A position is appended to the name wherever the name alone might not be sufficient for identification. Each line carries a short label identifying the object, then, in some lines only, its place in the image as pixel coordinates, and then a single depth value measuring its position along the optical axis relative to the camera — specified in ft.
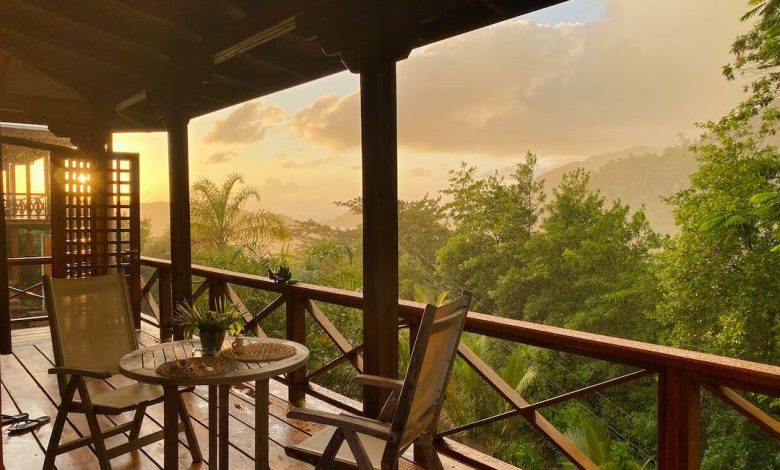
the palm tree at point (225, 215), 45.65
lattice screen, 17.81
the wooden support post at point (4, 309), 15.64
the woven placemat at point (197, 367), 6.95
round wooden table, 6.85
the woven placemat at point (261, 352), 7.66
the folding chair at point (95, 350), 7.97
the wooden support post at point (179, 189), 13.73
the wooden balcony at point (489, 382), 6.25
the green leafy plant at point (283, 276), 12.81
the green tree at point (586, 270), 53.88
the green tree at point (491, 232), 66.90
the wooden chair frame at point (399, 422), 5.53
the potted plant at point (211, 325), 7.78
